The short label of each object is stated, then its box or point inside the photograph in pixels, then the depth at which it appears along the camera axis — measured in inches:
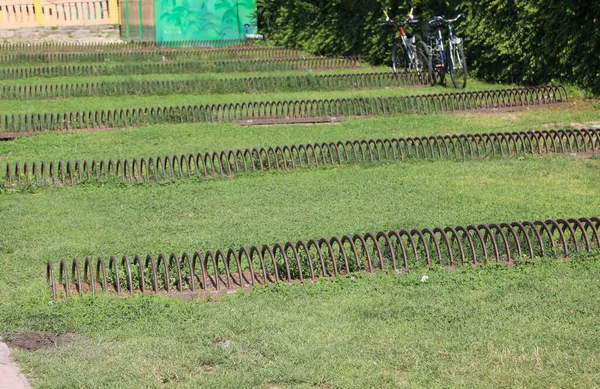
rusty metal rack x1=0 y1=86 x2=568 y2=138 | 736.3
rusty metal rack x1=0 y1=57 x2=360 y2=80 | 1122.7
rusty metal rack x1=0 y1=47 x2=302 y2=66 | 1270.9
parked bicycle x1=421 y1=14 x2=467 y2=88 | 880.9
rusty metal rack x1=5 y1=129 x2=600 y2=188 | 544.4
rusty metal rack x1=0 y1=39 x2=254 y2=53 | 1461.6
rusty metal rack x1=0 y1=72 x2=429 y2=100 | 937.5
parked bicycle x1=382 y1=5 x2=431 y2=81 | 954.6
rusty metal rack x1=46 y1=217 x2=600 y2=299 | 329.7
